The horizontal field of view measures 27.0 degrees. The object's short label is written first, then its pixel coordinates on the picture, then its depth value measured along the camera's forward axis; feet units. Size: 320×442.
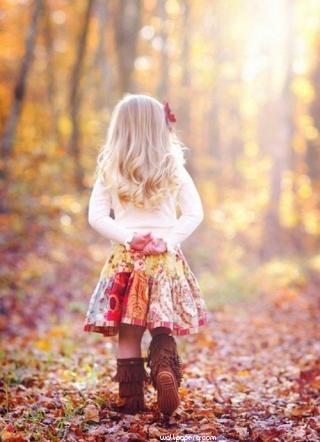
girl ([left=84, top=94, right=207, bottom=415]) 14.71
